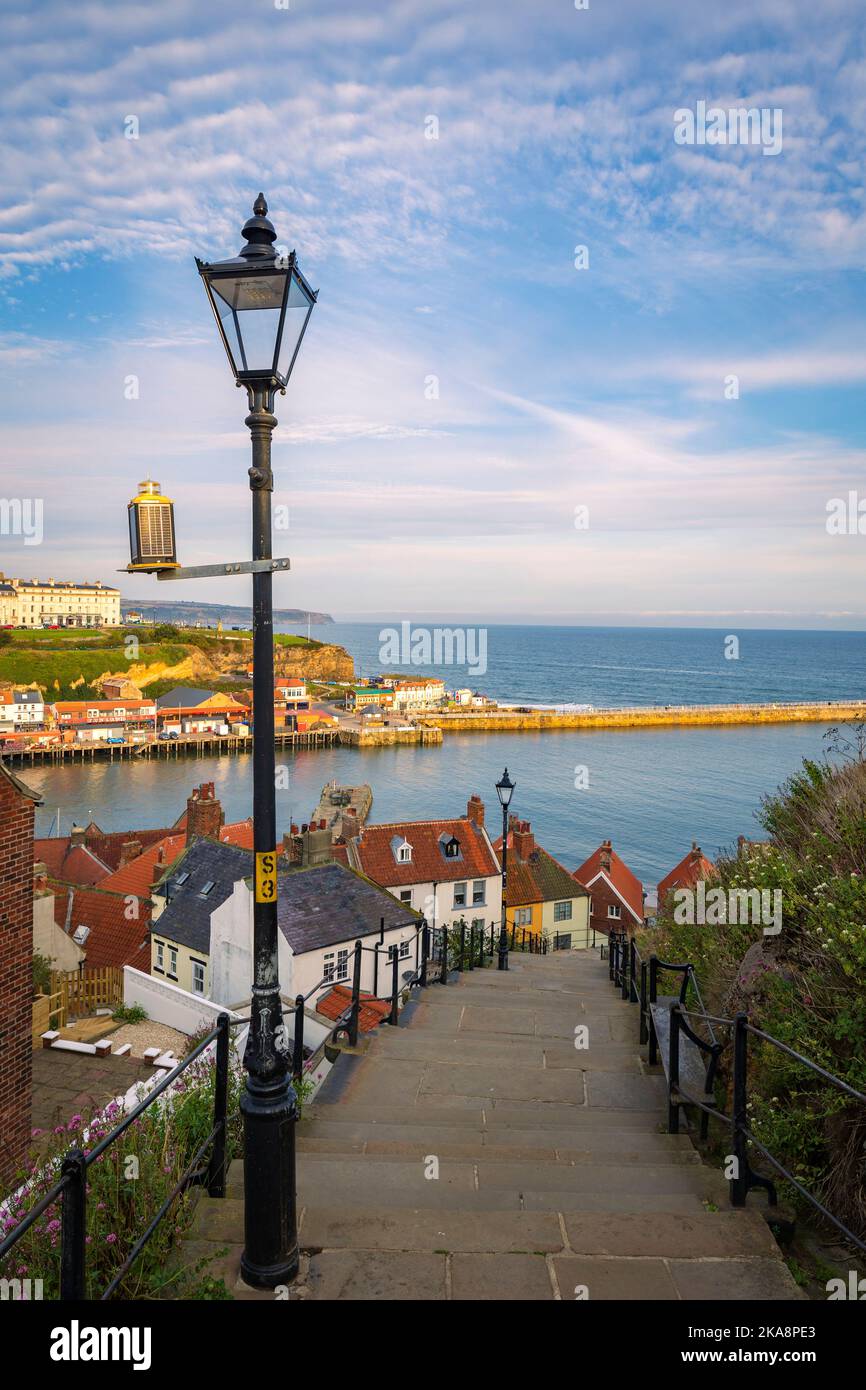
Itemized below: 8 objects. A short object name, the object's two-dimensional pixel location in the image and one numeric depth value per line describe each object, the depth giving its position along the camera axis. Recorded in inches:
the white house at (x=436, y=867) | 1325.0
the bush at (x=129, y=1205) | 150.8
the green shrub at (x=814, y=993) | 179.6
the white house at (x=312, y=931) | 855.1
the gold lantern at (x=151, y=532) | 169.8
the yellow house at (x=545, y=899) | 1469.0
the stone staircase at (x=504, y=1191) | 155.0
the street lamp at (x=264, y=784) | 156.6
